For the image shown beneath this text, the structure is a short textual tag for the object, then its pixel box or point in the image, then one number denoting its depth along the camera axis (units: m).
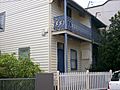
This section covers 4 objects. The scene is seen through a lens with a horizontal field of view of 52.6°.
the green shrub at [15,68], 6.87
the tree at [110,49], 8.74
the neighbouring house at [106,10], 13.01
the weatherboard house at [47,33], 8.07
